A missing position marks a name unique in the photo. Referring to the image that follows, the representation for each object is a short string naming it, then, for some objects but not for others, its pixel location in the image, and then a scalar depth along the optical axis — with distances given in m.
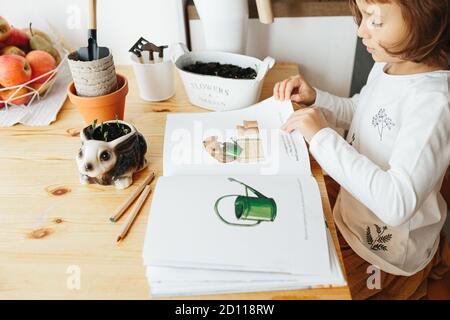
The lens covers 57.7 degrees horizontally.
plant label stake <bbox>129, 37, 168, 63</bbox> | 0.90
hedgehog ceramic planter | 0.65
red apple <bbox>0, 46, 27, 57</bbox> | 0.89
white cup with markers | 0.89
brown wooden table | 0.52
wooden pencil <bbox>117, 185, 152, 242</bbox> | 0.59
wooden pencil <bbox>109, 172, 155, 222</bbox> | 0.62
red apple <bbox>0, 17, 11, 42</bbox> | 0.89
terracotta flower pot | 0.76
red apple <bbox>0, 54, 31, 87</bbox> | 0.84
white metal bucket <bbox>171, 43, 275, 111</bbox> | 0.83
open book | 0.50
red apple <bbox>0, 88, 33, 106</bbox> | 0.88
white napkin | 0.87
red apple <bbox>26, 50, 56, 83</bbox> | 0.90
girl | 0.62
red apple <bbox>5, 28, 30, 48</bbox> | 0.92
